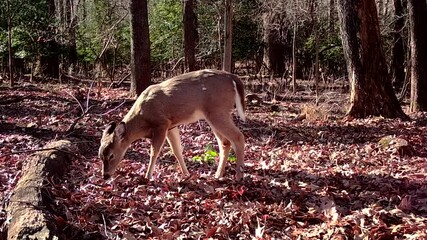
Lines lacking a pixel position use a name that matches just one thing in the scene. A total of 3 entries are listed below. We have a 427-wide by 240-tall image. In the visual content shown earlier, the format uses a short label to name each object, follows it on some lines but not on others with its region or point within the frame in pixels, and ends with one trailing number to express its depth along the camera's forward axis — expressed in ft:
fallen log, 14.82
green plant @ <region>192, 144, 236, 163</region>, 25.76
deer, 21.50
